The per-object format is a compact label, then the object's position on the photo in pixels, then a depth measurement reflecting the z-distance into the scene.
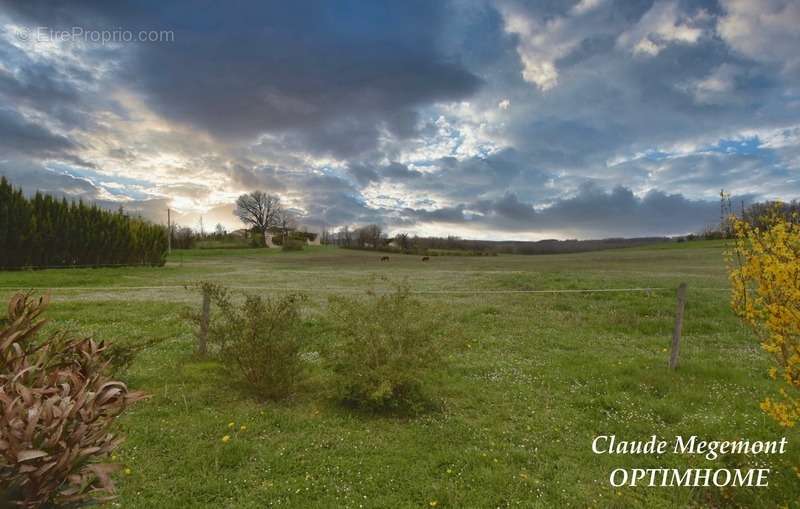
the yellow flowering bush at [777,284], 3.77
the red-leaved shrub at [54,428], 1.60
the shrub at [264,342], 6.46
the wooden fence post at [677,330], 8.23
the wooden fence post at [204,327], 7.98
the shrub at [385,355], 6.17
